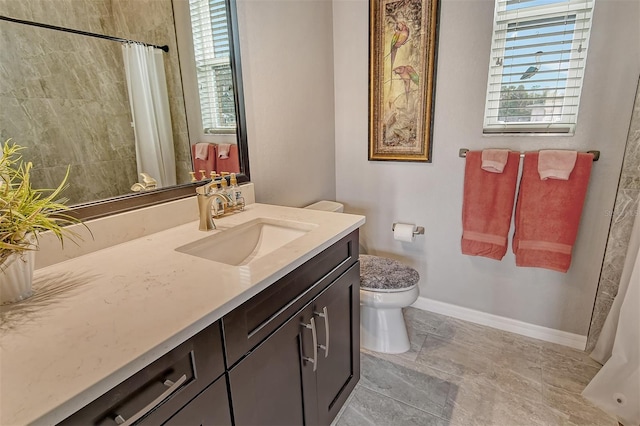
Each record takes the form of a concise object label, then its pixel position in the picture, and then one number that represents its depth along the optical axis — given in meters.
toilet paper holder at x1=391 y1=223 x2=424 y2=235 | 2.14
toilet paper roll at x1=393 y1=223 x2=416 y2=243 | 2.10
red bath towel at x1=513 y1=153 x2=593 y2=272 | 1.62
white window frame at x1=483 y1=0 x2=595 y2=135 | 1.55
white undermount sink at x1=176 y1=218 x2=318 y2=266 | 1.17
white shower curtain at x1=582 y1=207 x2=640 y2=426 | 1.38
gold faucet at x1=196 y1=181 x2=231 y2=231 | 1.23
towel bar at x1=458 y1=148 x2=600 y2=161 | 1.60
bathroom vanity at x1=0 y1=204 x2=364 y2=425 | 0.54
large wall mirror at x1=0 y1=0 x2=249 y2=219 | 0.92
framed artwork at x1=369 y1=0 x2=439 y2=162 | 1.88
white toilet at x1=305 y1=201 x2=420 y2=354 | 1.71
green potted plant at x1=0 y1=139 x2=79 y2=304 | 0.71
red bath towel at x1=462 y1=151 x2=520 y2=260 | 1.79
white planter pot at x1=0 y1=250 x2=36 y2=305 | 0.72
